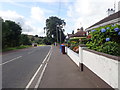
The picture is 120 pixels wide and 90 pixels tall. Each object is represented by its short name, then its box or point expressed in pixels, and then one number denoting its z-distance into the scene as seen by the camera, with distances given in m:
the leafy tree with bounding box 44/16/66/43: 49.11
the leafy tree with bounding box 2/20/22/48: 20.94
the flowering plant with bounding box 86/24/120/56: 3.17
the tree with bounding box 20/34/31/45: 39.54
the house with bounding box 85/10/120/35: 7.02
